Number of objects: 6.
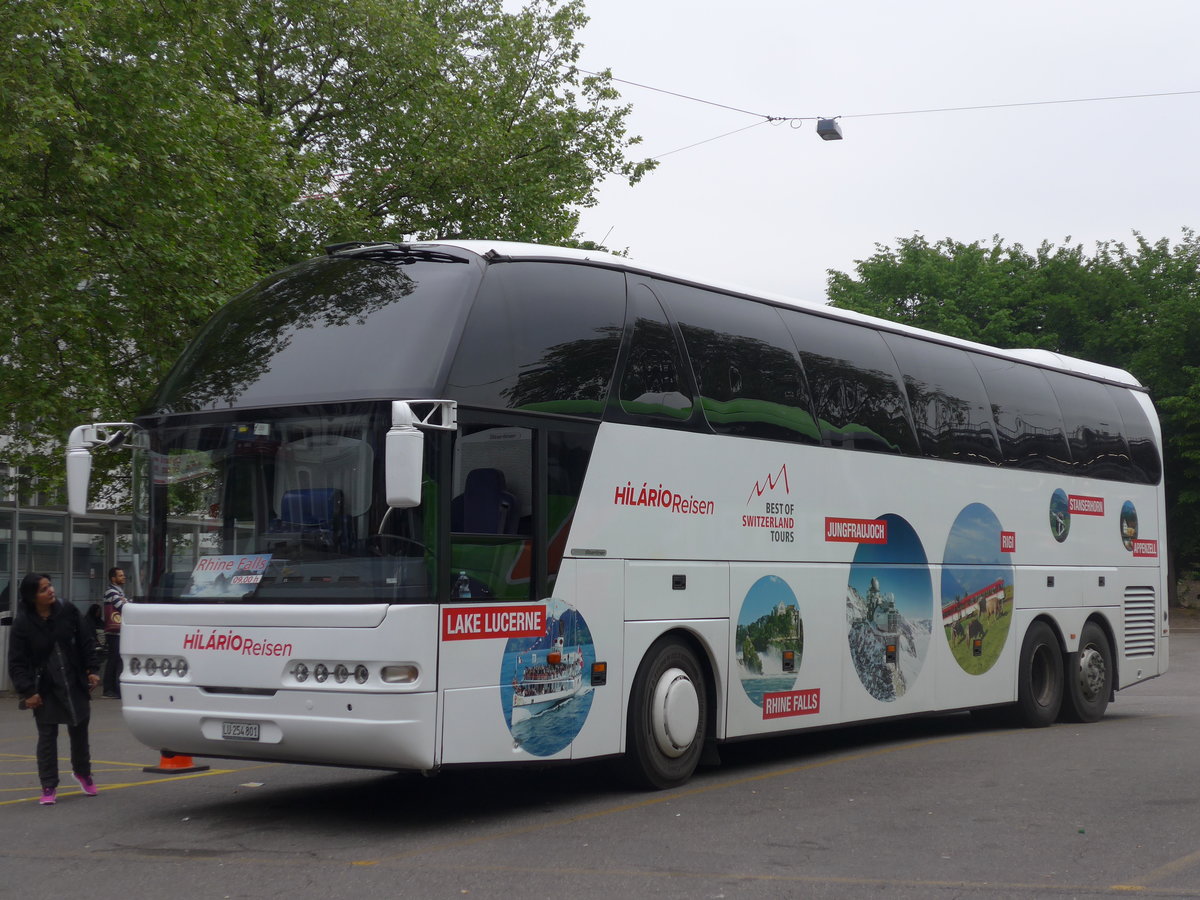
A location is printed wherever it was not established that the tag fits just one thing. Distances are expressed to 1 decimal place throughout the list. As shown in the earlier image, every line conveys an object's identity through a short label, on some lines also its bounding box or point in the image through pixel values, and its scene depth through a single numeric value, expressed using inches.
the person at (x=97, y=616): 893.2
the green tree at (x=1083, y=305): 1759.4
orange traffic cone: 495.2
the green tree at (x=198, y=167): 746.2
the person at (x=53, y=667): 432.8
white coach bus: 356.8
